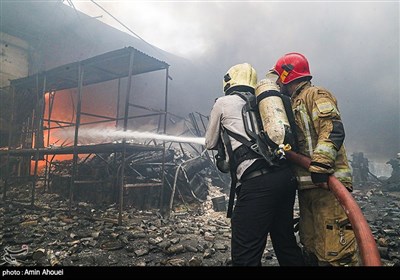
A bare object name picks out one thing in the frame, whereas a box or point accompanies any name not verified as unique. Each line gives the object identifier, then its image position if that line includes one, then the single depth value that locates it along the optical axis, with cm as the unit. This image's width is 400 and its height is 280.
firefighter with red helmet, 203
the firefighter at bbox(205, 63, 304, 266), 206
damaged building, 445
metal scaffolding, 618
